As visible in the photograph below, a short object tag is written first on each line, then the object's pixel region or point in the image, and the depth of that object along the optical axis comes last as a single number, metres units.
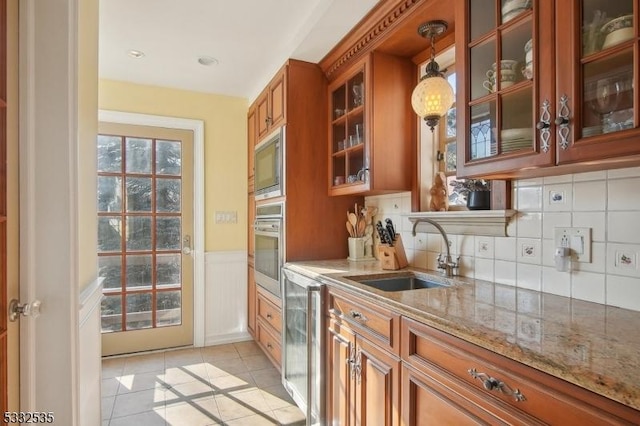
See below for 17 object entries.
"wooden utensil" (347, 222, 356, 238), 2.48
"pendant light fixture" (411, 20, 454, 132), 1.56
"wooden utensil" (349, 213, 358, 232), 2.45
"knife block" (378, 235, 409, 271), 2.01
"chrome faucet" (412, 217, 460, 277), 1.77
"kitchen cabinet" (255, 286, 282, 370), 2.61
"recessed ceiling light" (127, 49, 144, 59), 2.59
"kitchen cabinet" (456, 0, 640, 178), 0.95
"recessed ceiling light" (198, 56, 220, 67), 2.71
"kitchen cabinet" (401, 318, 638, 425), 0.73
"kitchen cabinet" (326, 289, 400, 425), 1.36
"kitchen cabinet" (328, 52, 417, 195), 2.08
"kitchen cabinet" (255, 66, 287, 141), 2.54
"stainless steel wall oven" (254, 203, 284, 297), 2.55
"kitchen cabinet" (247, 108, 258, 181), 3.34
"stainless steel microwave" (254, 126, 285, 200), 2.55
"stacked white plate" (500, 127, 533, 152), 1.18
